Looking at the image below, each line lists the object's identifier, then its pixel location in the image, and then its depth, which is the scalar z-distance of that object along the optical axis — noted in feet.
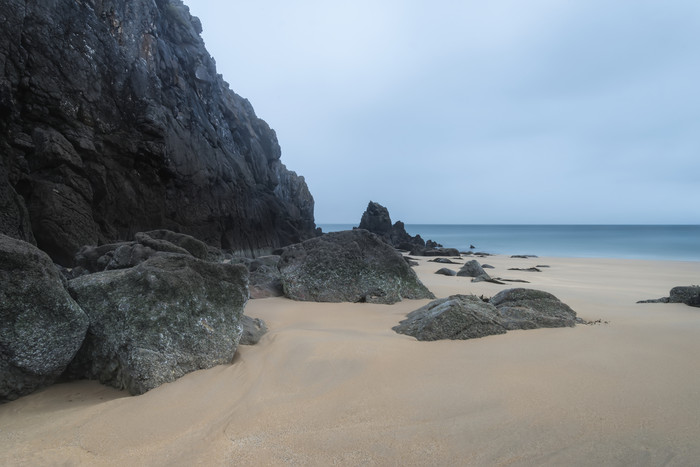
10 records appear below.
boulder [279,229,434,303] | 20.72
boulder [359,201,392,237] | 158.30
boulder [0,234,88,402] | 8.45
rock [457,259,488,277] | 43.79
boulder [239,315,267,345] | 12.66
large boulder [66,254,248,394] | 9.56
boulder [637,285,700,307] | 20.25
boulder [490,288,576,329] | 14.06
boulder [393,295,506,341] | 12.56
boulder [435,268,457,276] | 46.66
